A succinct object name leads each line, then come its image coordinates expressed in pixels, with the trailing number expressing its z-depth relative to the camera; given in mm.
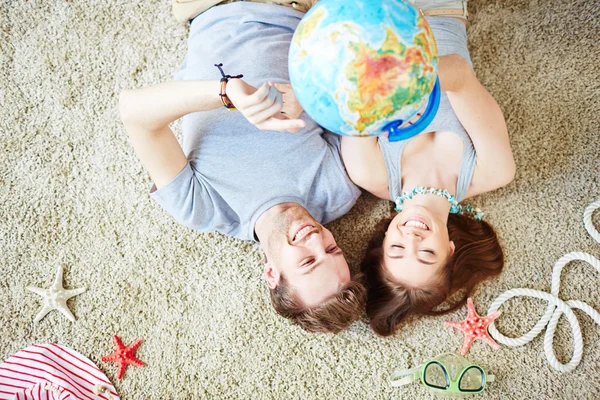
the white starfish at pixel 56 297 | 1528
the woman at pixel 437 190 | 1290
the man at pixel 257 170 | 1268
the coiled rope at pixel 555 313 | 1468
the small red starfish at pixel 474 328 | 1487
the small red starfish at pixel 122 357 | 1501
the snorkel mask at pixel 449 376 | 1425
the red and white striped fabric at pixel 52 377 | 1463
